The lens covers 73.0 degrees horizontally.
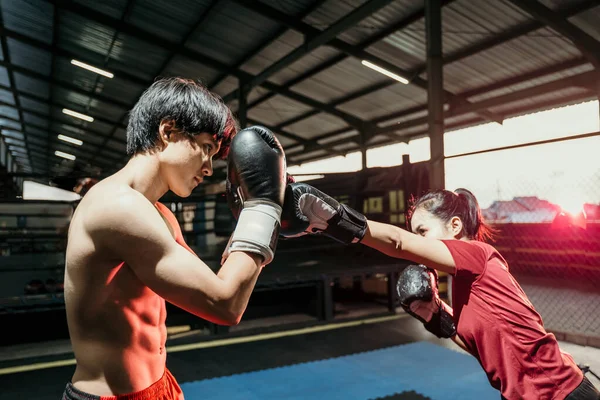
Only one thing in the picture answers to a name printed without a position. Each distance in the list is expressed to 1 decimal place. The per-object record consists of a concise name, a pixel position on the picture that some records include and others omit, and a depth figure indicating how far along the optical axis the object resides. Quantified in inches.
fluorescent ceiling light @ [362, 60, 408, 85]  348.2
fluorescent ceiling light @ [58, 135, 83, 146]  837.8
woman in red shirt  54.5
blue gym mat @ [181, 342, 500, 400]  122.9
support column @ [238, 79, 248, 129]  429.1
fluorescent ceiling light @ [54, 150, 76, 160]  984.4
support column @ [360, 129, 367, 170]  502.6
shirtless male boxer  38.3
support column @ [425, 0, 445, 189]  196.7
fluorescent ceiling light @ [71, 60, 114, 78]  443.8
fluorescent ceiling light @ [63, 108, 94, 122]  654.5
